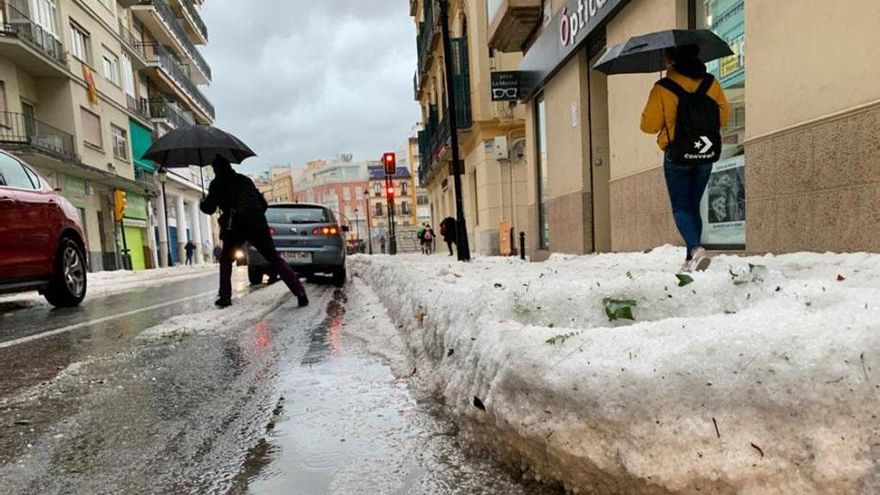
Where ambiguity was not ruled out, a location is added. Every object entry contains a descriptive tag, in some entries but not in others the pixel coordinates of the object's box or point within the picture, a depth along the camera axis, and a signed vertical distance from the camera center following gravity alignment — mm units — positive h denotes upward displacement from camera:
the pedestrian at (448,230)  16438 -158
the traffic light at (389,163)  23906 +2989
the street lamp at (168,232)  31720 +564
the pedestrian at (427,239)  28453 -703
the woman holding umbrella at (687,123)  4297 +716
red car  5754 +105
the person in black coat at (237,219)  6180 +210
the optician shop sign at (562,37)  8000 +3169
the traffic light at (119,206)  23172 +1647
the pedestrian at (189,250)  35794 -676
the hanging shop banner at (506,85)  13188 +3380
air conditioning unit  17031 +2354
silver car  9289 -167
